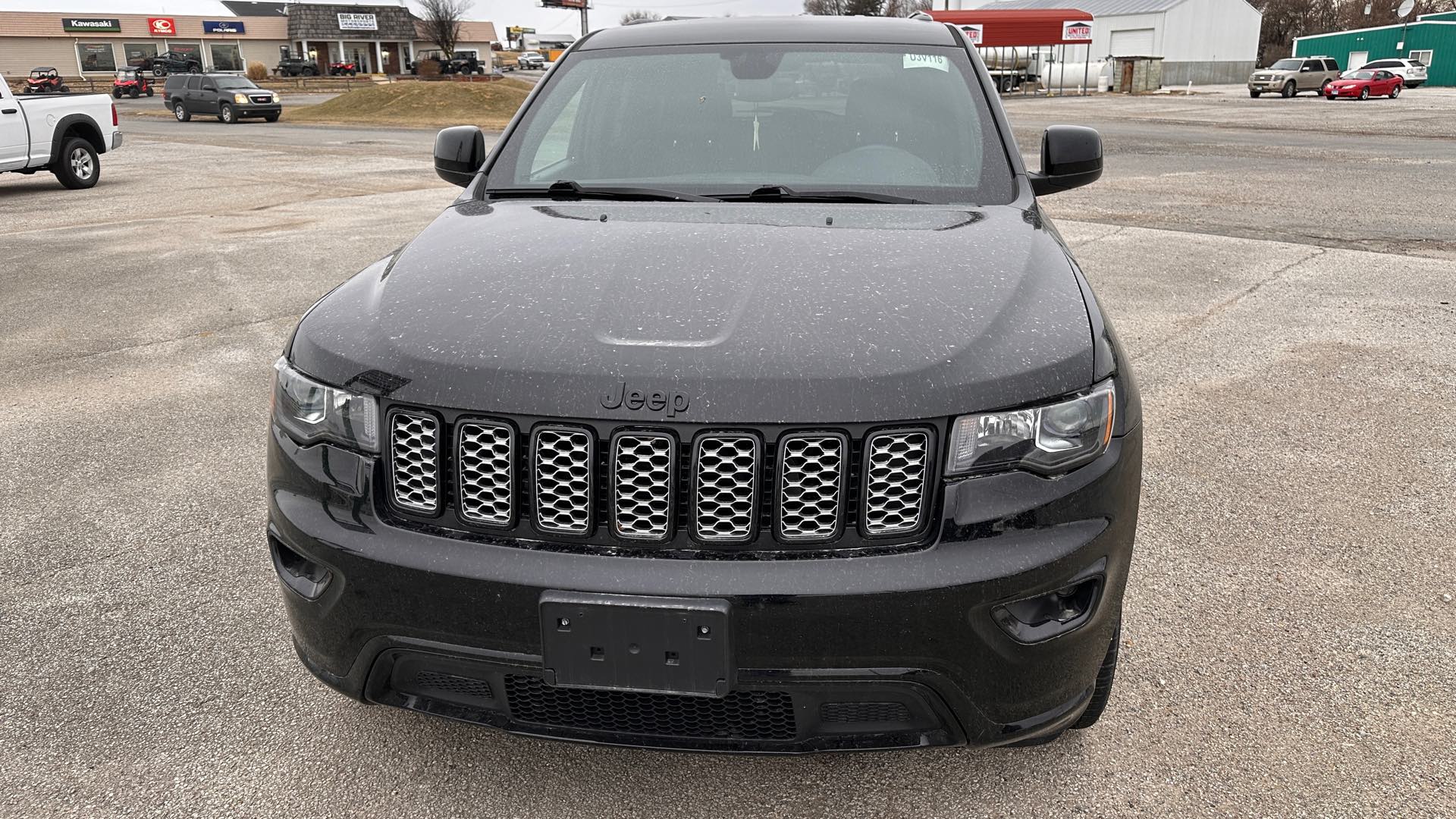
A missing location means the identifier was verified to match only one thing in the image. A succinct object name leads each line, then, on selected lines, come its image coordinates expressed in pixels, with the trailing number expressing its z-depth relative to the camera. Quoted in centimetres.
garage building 6594
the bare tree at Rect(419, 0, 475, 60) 6794
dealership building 6819
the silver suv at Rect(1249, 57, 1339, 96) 4628
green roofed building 6378
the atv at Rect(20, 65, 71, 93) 5069
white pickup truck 1370
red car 4269
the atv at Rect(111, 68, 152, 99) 5641
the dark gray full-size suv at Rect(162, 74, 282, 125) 3472
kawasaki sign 6900
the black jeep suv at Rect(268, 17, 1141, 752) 194
